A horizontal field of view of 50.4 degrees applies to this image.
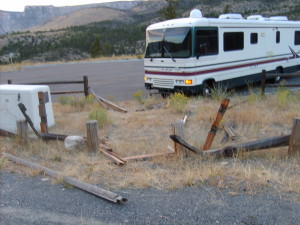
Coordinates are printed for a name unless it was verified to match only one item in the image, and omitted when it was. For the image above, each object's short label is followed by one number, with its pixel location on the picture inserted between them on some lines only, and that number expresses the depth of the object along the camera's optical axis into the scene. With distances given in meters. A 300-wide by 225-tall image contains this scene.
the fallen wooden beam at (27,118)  5.90
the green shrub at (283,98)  8.52
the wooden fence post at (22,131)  5.70
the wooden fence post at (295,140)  4.36
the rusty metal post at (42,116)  6.62
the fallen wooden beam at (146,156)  4.85
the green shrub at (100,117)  7.63
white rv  10.42
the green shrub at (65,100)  10.99
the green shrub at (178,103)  8.50
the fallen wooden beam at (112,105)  9.81
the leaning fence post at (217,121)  4.73
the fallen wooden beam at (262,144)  4.43
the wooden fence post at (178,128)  4.93
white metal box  7.32
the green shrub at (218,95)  9.75
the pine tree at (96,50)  47.94
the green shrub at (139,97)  11.12
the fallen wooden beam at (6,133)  5.99
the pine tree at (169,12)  34.16
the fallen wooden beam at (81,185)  3.48
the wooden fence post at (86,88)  11.54
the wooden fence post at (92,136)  5.03
